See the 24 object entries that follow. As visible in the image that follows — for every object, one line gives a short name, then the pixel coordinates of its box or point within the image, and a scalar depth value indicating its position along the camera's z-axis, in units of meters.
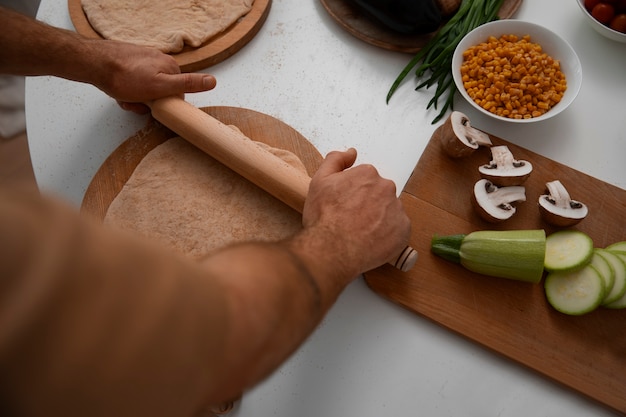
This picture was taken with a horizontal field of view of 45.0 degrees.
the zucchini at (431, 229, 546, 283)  0.77
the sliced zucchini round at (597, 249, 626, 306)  0.76
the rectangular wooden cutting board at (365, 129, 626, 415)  0.76
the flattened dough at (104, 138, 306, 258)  0.81
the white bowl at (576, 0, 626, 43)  0.91
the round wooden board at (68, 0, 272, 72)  0.94
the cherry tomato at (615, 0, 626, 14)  0.91
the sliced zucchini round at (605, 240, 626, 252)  0.79
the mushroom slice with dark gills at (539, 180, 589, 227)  0.80
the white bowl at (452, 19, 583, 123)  0.87
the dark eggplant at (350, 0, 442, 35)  0.89
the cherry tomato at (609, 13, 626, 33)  0.91
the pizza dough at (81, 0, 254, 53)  0.93
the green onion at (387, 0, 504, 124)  0.91
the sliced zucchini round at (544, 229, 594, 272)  0.77
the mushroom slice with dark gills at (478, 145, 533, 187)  0.81
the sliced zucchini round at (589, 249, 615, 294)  0.76
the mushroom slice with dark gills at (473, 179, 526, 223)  0.81
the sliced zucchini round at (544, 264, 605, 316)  0.76
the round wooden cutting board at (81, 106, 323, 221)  0.84
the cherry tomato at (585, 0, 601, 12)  0.93
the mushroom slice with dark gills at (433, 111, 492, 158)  0.83
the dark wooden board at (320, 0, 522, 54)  0.95
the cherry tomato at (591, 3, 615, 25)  0.92
